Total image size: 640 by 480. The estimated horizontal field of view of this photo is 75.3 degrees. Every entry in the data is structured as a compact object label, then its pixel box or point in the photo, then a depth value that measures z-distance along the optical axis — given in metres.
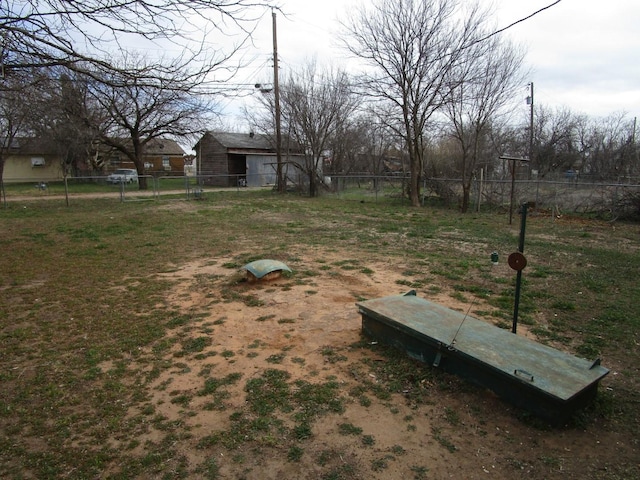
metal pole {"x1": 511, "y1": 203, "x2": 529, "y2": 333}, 3.72
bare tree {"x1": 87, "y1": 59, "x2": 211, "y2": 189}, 23.30
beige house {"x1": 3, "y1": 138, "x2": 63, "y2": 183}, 35.66
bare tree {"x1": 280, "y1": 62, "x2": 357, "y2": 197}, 21.34
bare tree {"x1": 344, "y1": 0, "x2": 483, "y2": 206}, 15.90
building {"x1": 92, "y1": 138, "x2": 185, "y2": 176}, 37.42
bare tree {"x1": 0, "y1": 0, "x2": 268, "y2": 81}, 4.10
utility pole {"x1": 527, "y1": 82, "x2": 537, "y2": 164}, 25.28
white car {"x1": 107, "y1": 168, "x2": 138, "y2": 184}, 28.98
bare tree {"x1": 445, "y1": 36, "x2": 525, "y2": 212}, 15.71
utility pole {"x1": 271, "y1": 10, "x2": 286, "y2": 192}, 20.64
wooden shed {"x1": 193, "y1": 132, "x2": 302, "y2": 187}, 32.12
